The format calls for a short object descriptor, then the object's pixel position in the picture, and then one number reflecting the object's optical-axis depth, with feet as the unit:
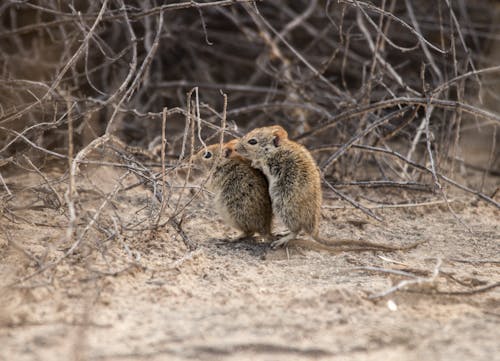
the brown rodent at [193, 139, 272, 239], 33.71
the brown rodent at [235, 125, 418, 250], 32.17
